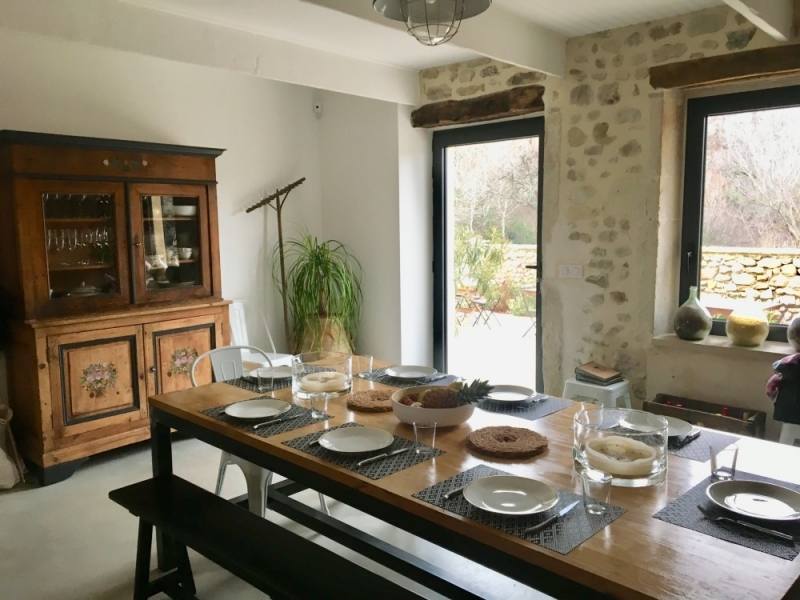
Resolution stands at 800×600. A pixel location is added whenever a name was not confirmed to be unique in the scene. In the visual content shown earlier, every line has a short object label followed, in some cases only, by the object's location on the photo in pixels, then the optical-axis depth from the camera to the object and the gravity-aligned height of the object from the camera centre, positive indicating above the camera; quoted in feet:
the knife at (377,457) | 6.16 -2.10
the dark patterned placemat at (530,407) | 7.69 -2.06
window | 11.57 +0.57
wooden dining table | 4.27 -2.21
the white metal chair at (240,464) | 8.87 -3.13
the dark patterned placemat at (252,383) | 8.80 -1.96
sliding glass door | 15.10 -0.30
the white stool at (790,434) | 10.43 -3.22
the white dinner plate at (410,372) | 9.20 -1.89
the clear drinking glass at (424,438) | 6.52 -2.09
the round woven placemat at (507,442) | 6.36 -2.07
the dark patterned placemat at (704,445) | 6.33 -2.12
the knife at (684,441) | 6.58 -2.11
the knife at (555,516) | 4.90 -2.17
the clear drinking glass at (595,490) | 5.18 -2.10
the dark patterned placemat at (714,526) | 4.58 -2.19
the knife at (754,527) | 4.66 -2.17
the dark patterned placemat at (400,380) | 8.96 -1.96
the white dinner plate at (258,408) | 7.53 -1.97
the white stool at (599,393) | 12.42 -3.02
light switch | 13.62 -0.72
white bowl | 6.96 -1.89
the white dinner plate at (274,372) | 9.05 -1.84
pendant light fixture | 6.39 +2.28
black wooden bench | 6.13 -3.19
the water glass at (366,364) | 9.75 -1.93
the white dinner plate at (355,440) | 6.49 -2.04
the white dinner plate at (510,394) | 8.09 -1.99
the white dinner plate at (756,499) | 5.04 -2.12
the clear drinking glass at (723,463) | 5.76 -2.08
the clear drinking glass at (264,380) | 8.79 -1.90
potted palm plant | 16.31 -1.54
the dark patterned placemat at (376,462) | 6.04 -2.12
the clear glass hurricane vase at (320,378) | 8.15 -1.77
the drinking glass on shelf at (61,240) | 12.23 +0.09
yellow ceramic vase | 11.56 -1.65
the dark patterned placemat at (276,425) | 7.15 -2.05
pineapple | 7.06 -1.71
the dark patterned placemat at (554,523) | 4.75 -2.19
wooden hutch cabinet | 11.63 -0.76
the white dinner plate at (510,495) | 5.22 -2.13
